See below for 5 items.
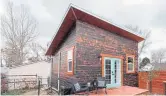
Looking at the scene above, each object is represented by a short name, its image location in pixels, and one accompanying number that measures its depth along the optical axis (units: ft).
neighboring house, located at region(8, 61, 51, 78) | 29.67
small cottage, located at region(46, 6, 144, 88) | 16.76
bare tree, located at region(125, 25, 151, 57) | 53.18
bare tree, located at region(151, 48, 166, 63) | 69.54
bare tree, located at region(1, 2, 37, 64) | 40.71
